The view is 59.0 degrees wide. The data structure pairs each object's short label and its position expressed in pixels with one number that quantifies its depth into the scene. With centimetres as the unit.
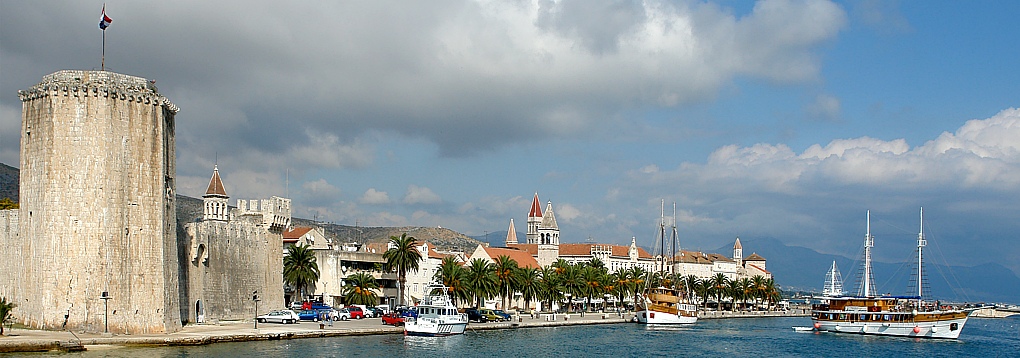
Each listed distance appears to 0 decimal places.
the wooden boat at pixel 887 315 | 7731
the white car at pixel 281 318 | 5716
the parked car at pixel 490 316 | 7225
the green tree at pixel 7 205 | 6654
